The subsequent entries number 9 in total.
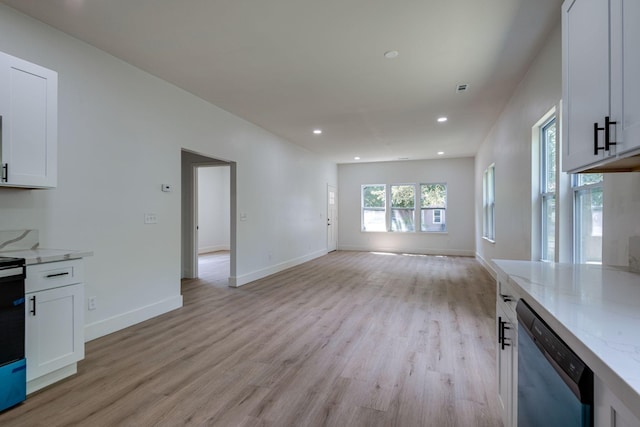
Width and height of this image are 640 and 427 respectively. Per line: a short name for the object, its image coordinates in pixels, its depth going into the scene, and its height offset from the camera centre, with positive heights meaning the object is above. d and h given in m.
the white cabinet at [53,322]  2.10 -0.75
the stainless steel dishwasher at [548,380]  0.80 -0.49
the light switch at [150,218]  3.63 -0.06
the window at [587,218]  2.30 -0.03
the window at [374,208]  10.17 +0.17
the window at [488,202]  6.28 +0.24
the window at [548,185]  3.11 +0.29
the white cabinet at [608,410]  0.64 -0.42
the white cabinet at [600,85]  1.20 +0.55
